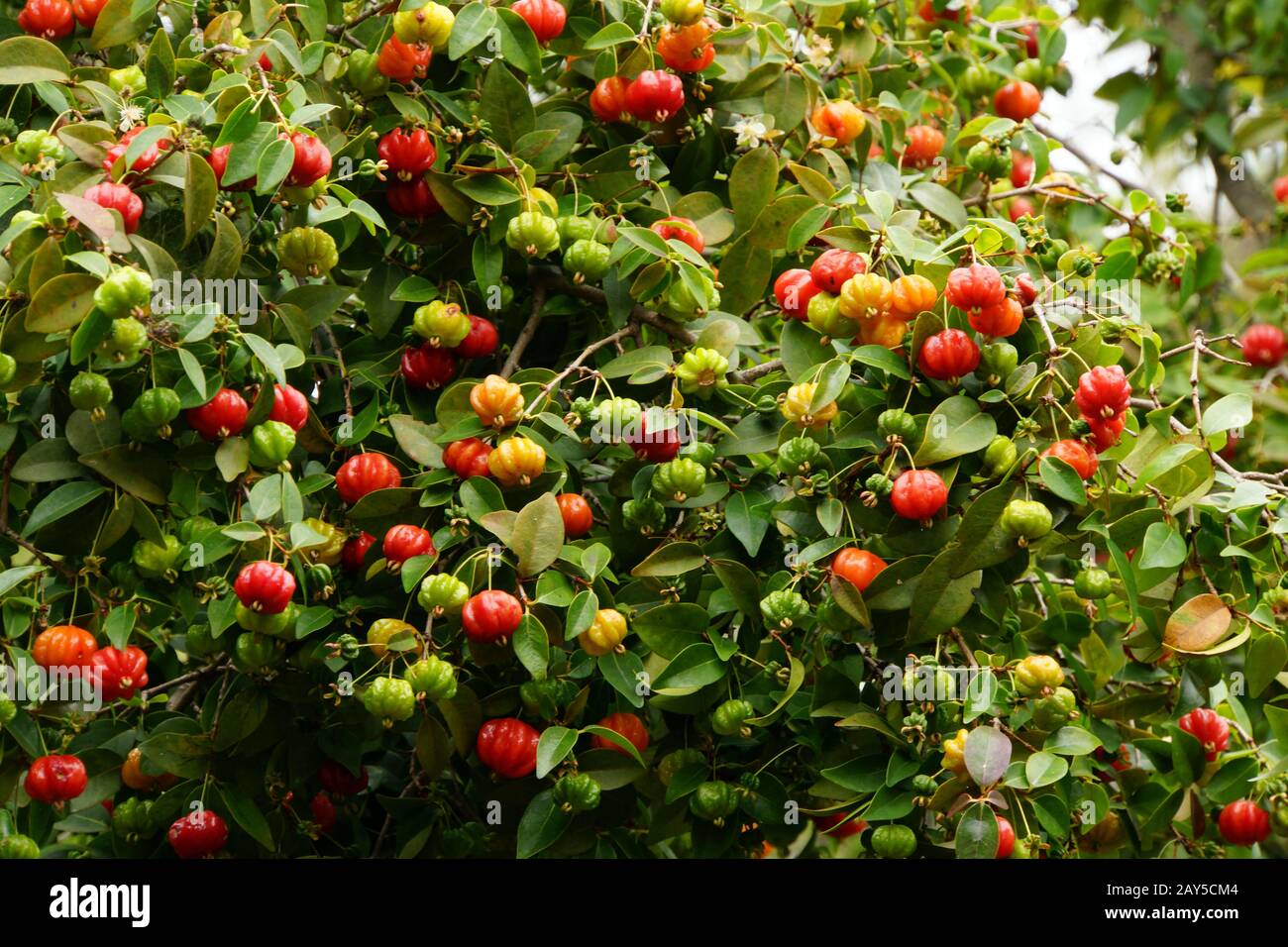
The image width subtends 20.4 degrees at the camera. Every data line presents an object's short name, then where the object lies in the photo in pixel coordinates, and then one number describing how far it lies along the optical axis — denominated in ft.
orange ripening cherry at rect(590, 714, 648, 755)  5.18
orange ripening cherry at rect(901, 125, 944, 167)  5.88
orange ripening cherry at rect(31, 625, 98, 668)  5.02
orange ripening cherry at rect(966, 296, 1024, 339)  5.01
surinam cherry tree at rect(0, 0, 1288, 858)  4.99
